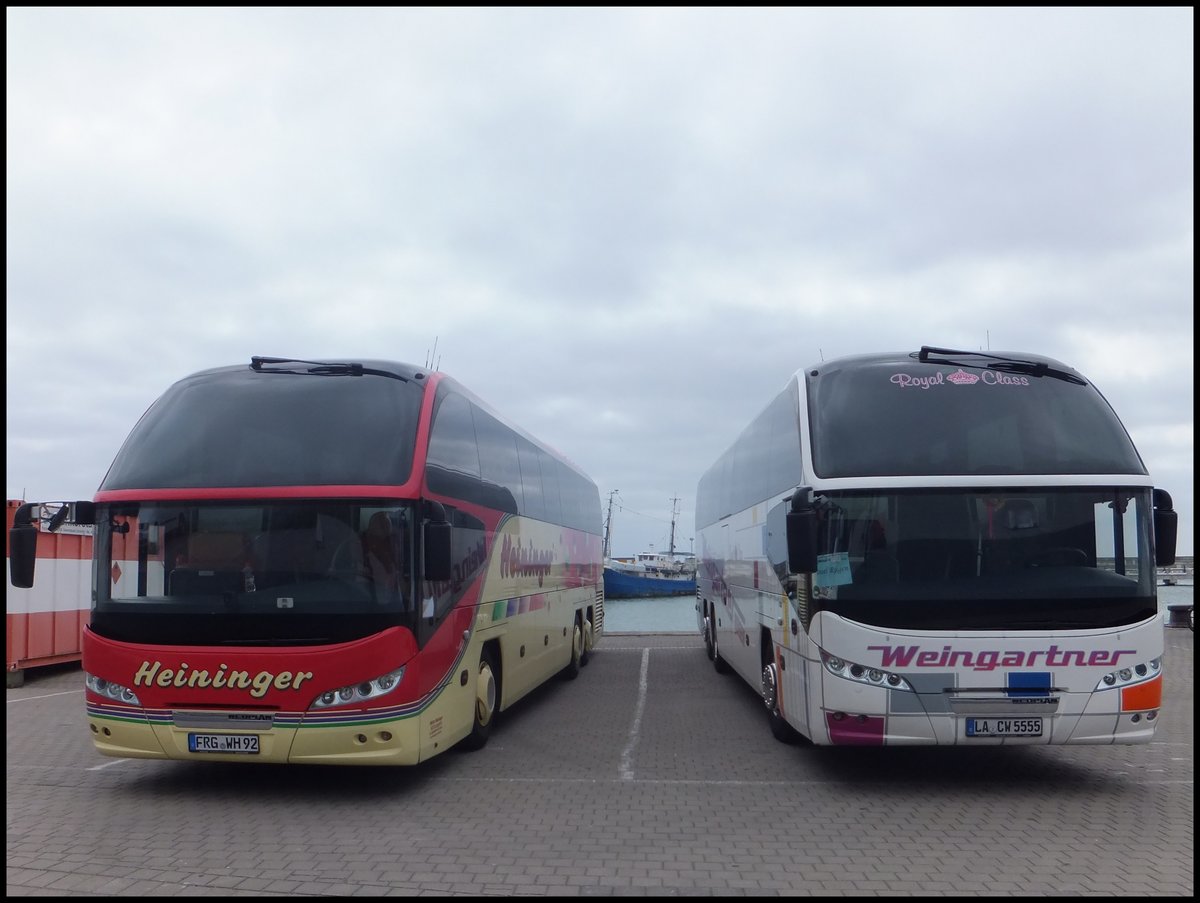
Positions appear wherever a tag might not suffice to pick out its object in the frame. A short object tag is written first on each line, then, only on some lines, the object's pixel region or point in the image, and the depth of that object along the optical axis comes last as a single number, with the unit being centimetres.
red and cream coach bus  792
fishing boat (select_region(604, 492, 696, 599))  7081
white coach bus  816
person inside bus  804
